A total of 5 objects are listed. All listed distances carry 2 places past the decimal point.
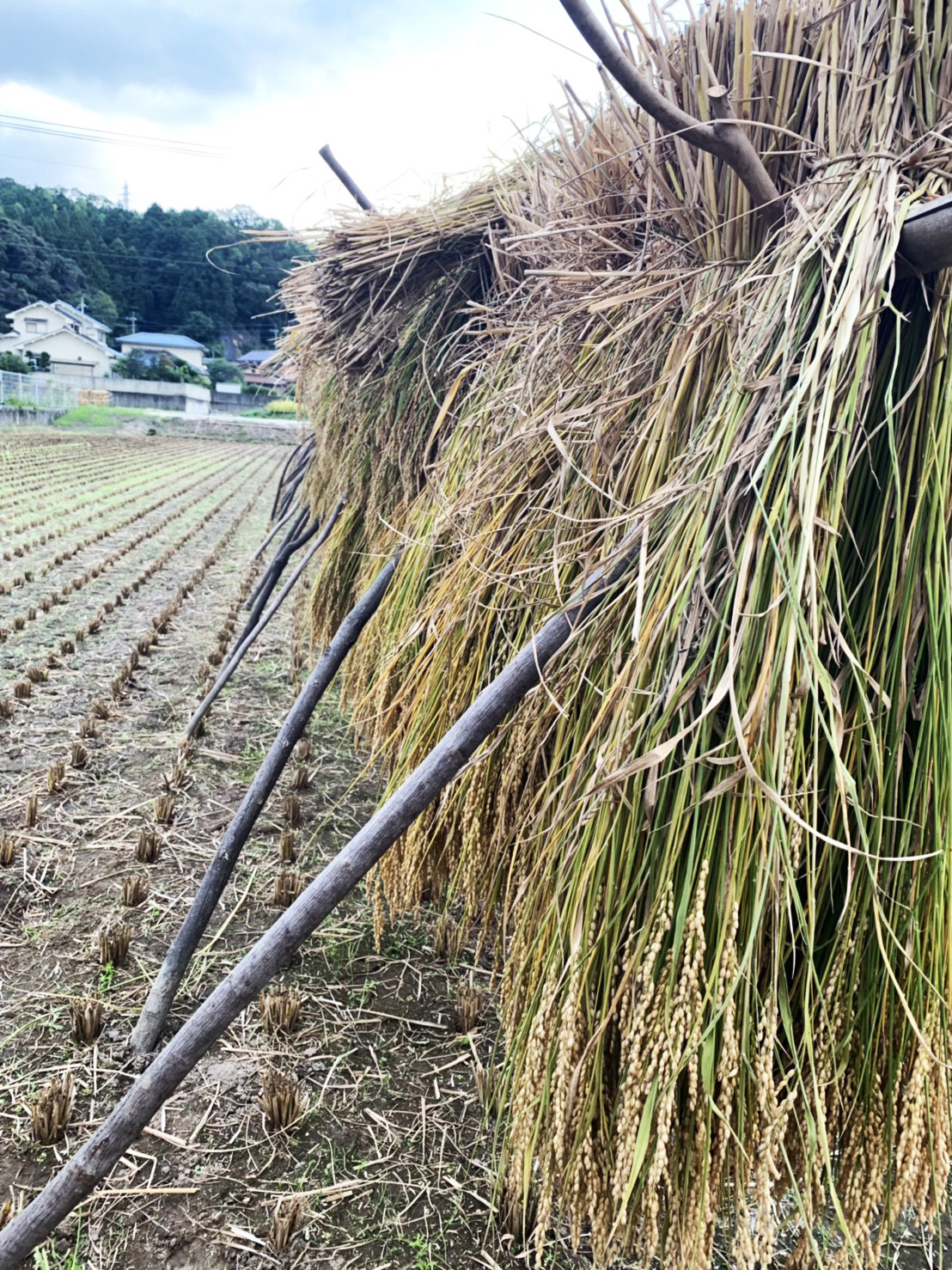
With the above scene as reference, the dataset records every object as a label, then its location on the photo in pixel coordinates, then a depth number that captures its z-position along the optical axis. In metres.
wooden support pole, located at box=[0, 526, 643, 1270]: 1.12
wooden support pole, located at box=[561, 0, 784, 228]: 0.83
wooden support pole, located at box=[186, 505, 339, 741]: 3.63
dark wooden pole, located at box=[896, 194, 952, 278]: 0.81
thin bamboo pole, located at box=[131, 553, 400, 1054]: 2.00
